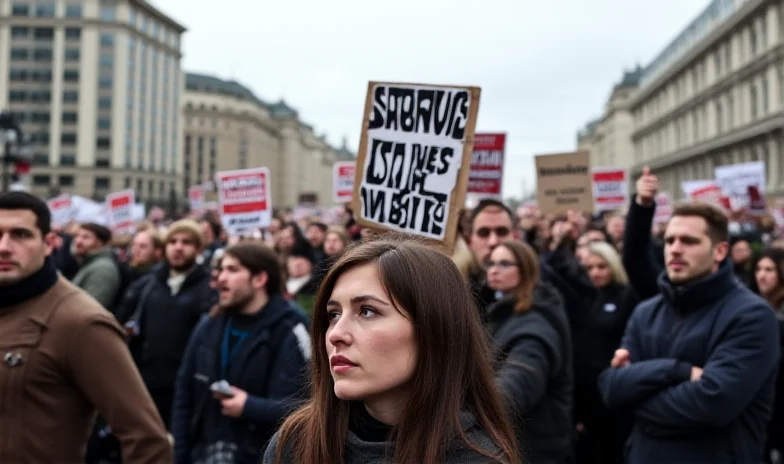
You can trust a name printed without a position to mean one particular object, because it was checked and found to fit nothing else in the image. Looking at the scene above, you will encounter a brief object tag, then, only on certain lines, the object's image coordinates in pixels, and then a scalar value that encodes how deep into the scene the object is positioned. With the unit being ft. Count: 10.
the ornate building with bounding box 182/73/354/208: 424.05
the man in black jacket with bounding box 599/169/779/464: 11.78
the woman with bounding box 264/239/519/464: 6.43
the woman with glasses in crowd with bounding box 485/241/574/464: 12.72
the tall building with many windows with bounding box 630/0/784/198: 159.74
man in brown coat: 10.74
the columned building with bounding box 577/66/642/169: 312.09
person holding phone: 14.17
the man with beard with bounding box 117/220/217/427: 20.42
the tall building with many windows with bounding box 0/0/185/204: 303.27
